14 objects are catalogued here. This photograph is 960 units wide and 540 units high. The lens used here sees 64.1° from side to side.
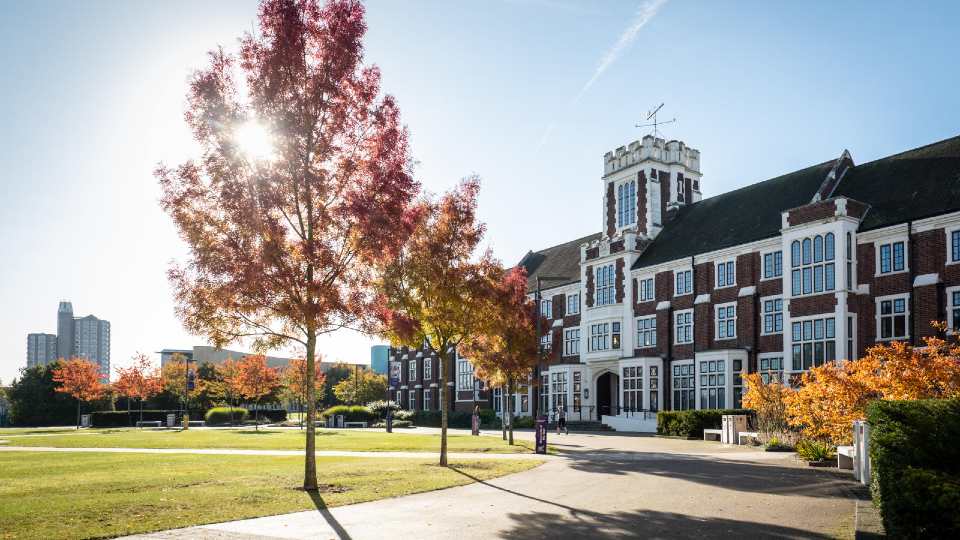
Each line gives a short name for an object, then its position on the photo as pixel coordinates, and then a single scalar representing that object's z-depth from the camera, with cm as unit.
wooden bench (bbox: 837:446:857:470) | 1855
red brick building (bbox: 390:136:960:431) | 3194
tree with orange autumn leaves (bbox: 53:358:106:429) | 5559
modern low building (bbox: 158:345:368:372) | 13938
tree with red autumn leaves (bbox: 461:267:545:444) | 3025
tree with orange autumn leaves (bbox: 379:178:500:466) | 2164
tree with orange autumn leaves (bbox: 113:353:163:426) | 5988
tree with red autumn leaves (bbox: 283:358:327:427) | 5997
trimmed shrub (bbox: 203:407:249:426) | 6150
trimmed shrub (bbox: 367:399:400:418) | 6253
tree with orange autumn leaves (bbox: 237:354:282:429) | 5641
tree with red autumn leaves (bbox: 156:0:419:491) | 1455
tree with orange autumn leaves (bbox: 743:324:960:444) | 1647
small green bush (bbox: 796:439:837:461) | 1989
